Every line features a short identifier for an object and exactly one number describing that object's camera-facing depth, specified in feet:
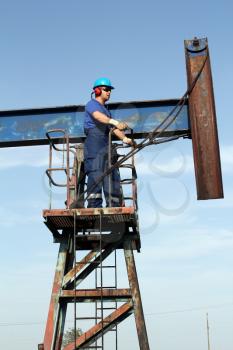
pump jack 29.30
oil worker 30.45
